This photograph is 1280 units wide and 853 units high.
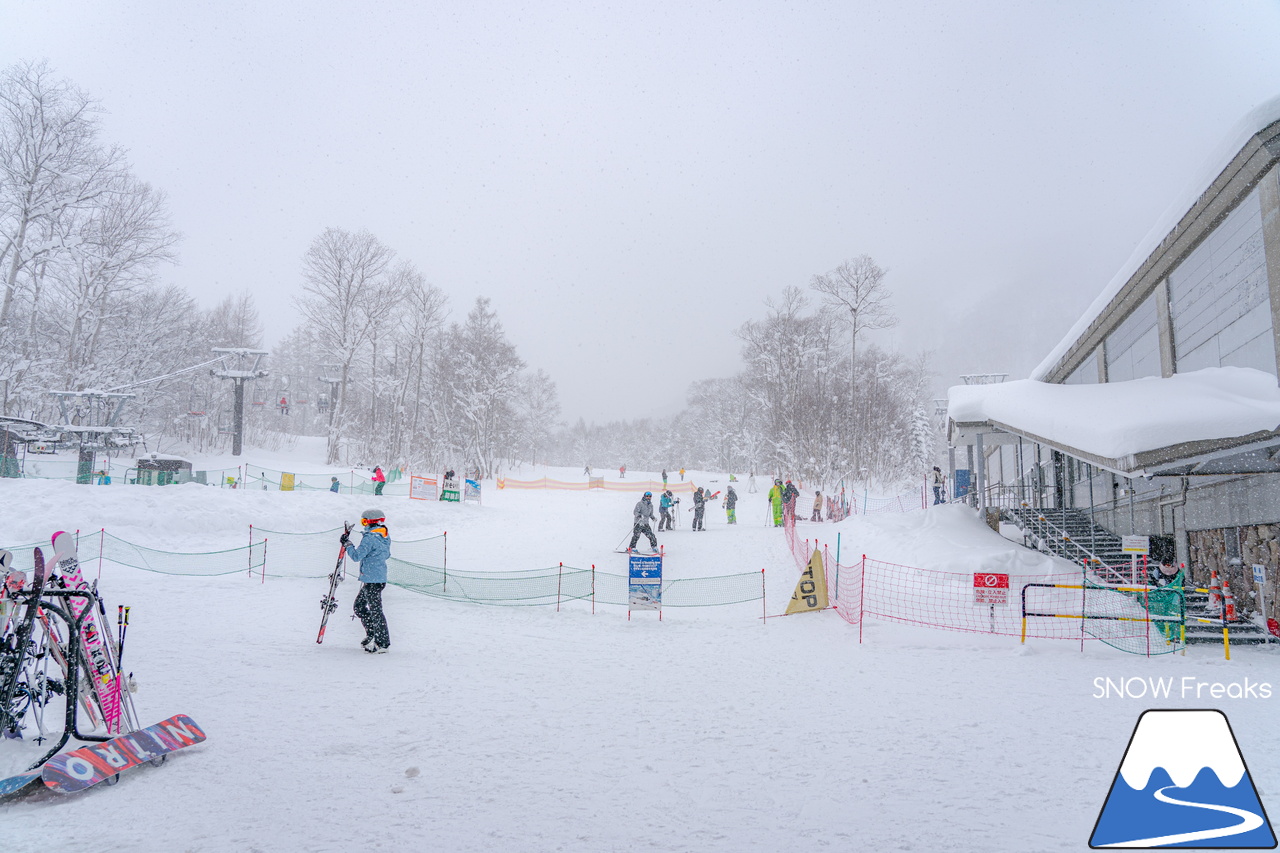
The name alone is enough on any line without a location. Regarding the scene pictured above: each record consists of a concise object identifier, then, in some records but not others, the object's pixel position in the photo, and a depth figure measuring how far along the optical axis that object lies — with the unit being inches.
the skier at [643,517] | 711.7
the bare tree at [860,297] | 1568.7
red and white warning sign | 432.8
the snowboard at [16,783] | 151.3
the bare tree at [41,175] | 949.2
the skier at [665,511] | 913.5
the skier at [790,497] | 879.6
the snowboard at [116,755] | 155.6
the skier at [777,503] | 970.1
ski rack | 174.4
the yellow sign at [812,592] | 486.9
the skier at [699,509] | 952.3
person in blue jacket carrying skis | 332.2
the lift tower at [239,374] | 1422.2
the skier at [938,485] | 1060.2
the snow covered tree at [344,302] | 1609.3
